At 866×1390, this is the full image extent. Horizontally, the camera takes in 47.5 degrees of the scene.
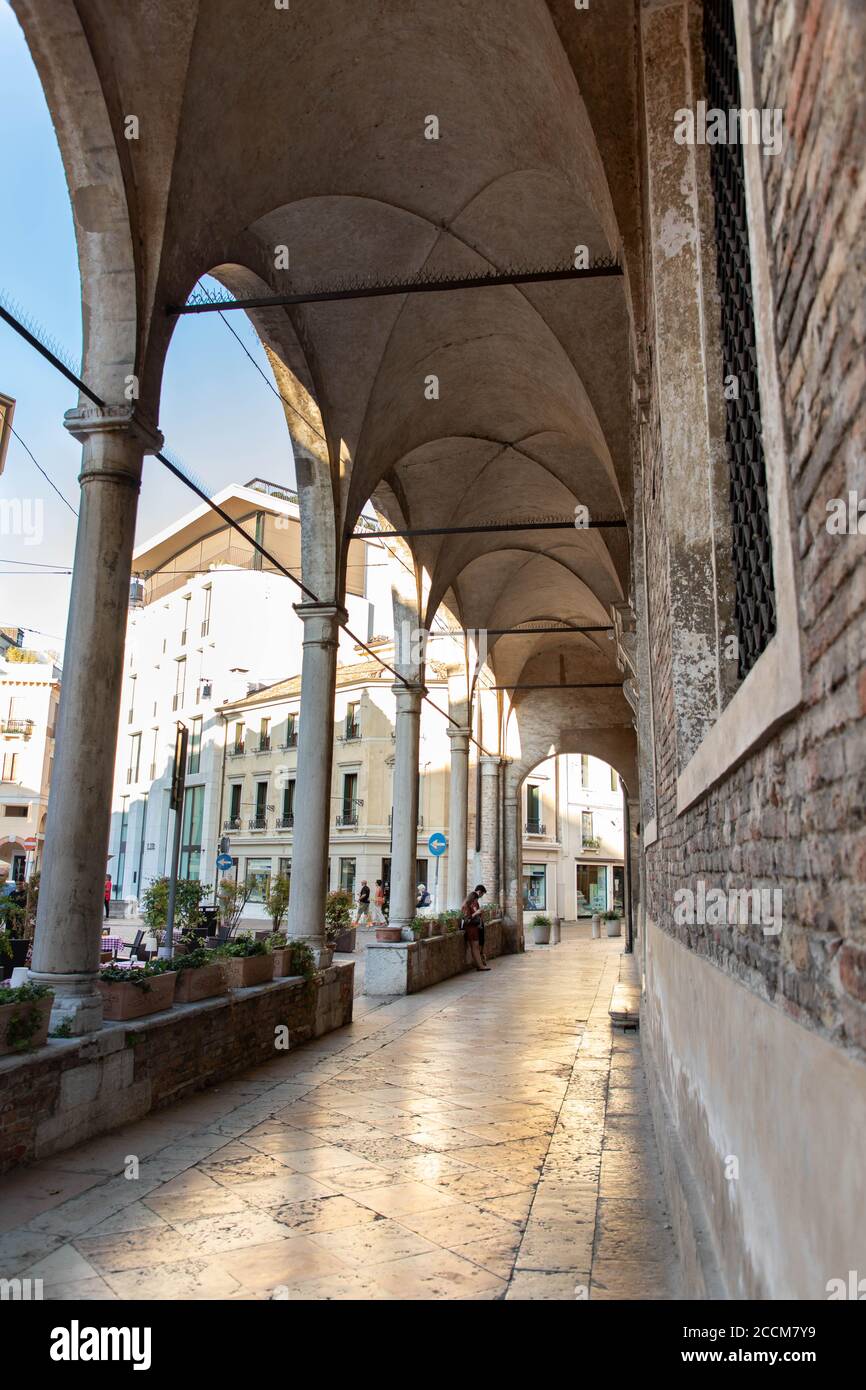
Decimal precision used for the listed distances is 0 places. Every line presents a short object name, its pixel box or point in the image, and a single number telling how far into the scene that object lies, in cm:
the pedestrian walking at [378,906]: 2381
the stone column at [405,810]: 1263
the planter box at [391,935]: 1236
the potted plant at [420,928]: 1273
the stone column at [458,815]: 1653
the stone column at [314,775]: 907
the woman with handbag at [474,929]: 1535
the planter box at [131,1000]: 545
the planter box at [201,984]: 625
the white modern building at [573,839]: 3183
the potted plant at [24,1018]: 445
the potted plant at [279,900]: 1324
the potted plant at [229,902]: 1522
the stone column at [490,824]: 1992
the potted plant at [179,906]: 1199
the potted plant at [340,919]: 1568
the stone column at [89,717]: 520
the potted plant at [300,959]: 811
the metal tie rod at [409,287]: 654
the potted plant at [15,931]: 838
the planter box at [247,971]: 707
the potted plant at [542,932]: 2283
